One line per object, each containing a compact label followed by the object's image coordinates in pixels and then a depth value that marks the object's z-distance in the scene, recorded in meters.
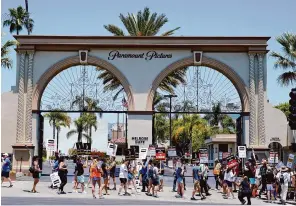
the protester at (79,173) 22.39
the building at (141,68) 30.91
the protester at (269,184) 21.72
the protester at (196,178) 21.84
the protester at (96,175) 21.11
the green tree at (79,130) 88.56
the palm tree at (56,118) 82.44
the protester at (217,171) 25.34
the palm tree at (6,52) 30.89
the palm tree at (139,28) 39.22
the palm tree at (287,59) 32.88
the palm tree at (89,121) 88.69
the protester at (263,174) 22.72
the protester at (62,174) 21.88
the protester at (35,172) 21.62
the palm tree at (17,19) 47.69
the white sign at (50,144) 25.11
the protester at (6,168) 23.27
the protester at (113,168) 23.95
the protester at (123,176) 21.88
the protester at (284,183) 21.55
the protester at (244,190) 19.86
